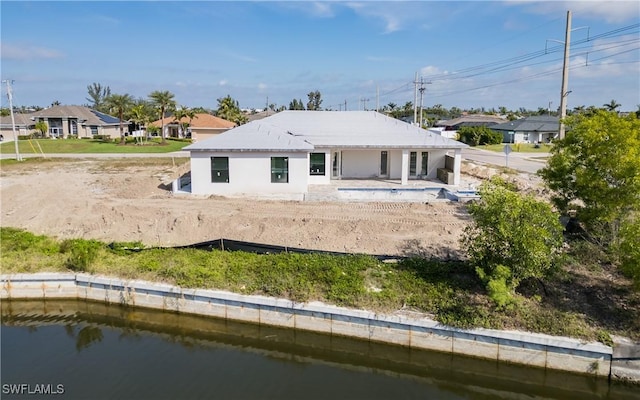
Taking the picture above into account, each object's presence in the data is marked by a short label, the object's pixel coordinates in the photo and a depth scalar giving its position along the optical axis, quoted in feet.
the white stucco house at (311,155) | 74.38
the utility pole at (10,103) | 123.08
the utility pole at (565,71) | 66.13
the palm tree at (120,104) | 171.63
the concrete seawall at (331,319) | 34.55
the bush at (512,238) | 36.63
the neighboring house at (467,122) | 266.16
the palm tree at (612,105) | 242.37
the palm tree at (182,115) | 189.00
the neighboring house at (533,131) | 206.39
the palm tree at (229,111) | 228.43
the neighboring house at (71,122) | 198.39
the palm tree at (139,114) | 171.94
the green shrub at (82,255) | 45.98
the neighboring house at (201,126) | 194.80
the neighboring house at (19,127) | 200.41
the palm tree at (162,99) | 170.09
